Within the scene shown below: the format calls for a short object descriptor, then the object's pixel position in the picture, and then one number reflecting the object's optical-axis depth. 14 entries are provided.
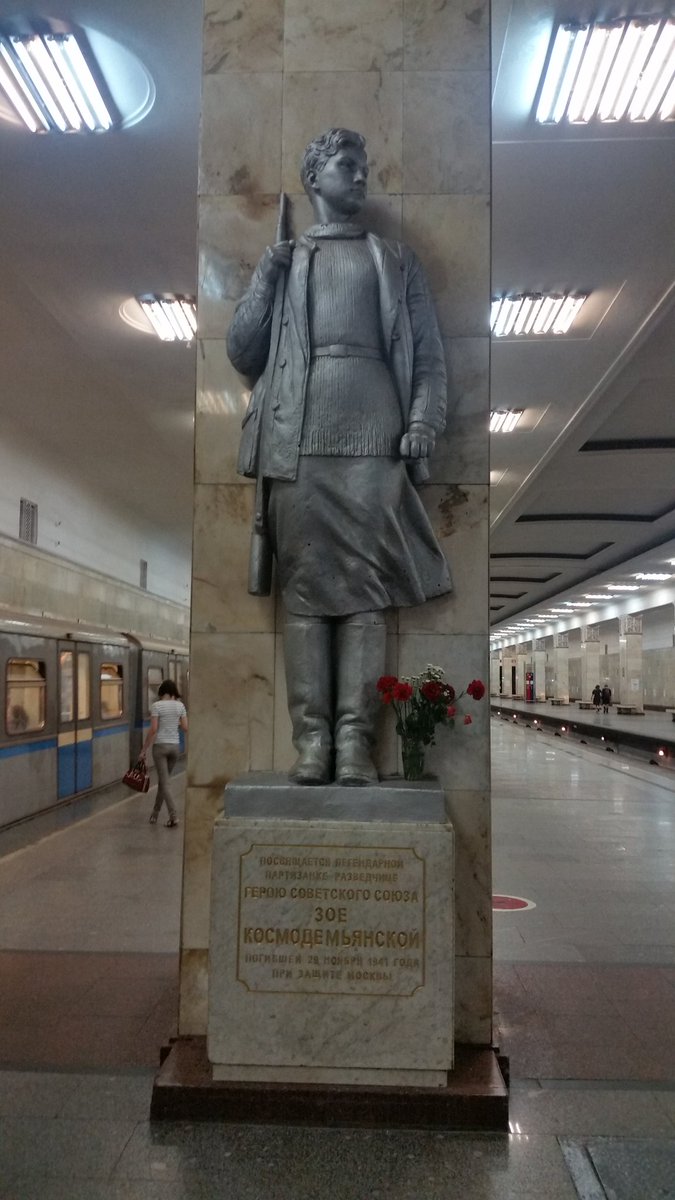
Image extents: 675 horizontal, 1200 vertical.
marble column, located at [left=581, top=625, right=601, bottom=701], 47.41
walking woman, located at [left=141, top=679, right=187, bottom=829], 10.52
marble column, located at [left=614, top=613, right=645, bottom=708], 38.50
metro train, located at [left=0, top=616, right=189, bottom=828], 10.42
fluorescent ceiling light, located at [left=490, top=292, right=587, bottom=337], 8.81
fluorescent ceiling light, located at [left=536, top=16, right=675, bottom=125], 5.25
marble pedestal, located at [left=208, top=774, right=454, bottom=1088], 3.19
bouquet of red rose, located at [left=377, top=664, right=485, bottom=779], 3.60
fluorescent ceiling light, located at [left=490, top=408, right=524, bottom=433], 12.38
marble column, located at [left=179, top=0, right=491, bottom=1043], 3.91
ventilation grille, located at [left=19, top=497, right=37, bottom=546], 14.16
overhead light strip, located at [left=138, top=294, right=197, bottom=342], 8.86
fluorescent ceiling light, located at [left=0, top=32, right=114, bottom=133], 5.41
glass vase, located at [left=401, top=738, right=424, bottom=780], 3.67
